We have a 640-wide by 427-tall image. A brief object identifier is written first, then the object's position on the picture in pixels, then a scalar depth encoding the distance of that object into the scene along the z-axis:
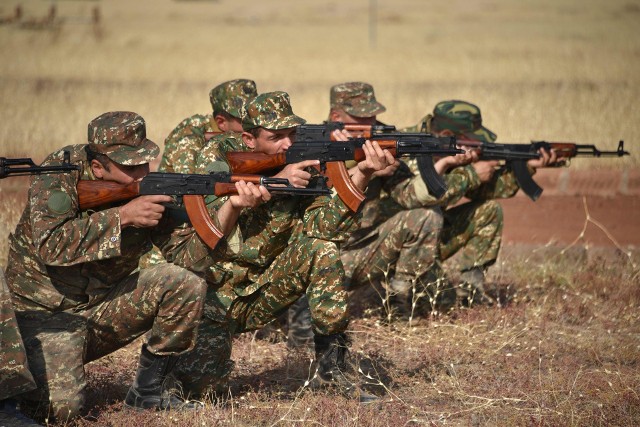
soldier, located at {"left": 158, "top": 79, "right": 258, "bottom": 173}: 15.80
